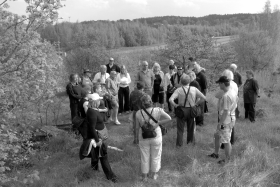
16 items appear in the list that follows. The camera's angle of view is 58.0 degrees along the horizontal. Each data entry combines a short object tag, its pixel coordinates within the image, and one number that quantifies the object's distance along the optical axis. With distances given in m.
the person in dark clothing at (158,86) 8.63
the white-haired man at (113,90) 7.91
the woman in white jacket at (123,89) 8.53
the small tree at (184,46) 19.58
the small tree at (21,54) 3.83
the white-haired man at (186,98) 5.41
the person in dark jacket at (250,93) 7.25
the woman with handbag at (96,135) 4.32
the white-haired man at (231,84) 5.77
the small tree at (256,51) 31.80
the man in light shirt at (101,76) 8.21
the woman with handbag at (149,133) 4.27
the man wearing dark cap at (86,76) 7.88
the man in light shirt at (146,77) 8.34
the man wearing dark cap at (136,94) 5.45
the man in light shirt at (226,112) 4.79
